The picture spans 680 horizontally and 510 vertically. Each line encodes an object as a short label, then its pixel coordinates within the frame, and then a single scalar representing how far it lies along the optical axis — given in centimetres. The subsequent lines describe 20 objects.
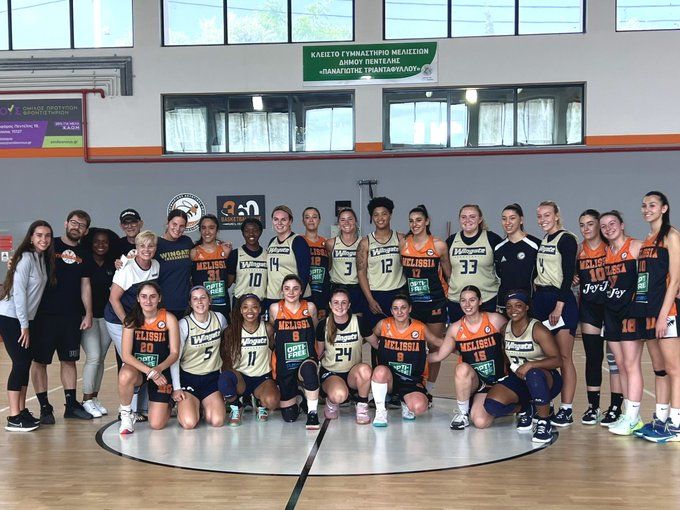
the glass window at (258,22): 1072
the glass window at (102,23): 1088
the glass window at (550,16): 1030
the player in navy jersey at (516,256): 486
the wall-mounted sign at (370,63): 1042
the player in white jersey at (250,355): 498
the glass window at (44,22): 1095
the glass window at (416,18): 1051
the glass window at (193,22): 1080
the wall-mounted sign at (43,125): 1082
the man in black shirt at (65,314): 504
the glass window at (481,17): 1043
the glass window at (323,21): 1066
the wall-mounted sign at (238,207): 1069
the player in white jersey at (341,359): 500
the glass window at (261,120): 1073
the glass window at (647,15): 1015
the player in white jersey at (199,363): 483
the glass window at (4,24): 1102
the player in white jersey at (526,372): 453
